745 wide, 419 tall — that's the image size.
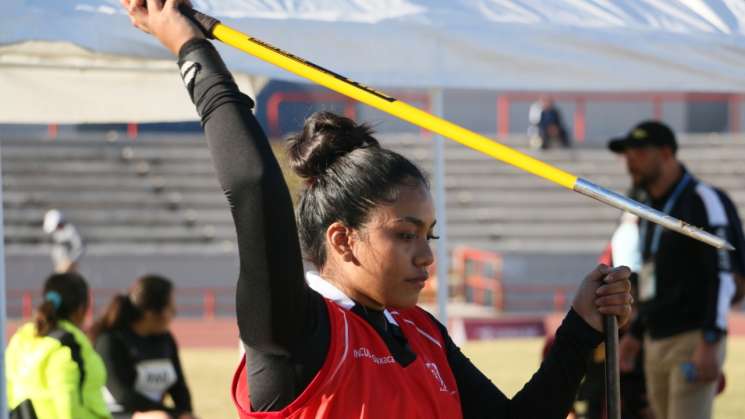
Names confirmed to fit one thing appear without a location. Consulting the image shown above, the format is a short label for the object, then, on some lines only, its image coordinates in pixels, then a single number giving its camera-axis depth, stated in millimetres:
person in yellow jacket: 8884
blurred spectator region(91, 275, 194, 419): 10767
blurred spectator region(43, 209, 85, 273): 27558
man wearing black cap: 10146
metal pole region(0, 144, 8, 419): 6869
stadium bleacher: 39052
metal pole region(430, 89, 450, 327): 9191
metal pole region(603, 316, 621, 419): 4282
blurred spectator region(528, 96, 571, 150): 42845
